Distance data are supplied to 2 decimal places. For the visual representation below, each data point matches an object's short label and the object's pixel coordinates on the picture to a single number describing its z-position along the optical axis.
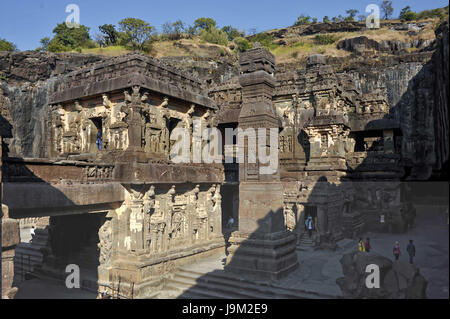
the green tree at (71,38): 67.63
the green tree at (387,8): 91.44
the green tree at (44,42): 73.77
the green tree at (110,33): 74.56
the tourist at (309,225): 18.36
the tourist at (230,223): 23.19
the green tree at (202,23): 86.02
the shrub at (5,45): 57.99
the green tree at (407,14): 81.56
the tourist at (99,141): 15.80
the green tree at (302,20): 102.56
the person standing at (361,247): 14.66
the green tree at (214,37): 75.06
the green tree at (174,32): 75.69
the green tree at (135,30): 71.34
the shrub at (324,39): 76.87
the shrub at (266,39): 83.38
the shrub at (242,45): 75.38
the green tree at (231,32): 98.12
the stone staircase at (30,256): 16.14
